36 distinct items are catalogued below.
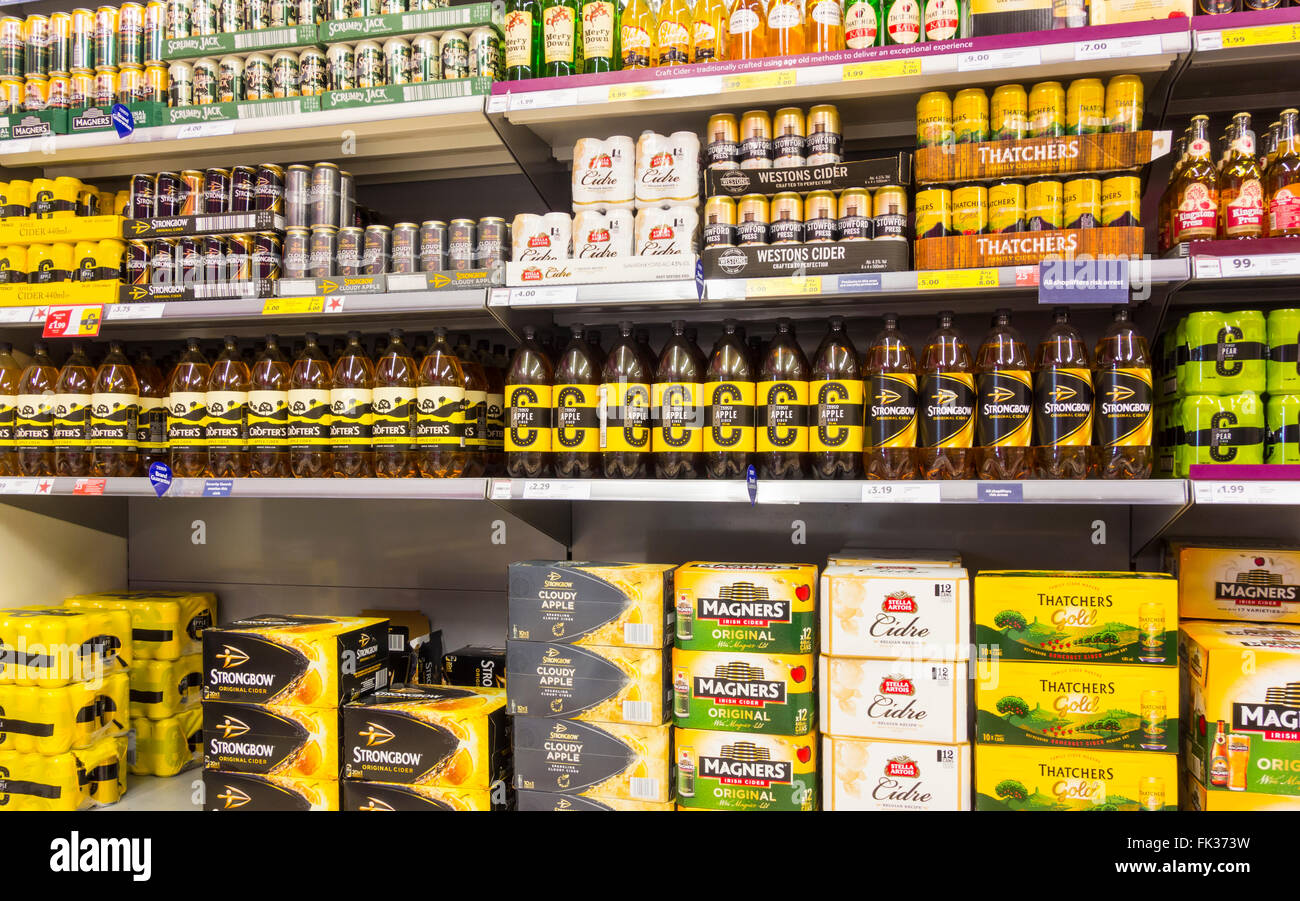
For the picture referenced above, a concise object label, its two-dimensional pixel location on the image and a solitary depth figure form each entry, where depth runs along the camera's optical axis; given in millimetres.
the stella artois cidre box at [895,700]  1762
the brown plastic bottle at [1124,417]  1803
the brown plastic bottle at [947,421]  1880
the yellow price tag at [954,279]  1833
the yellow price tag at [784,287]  1912
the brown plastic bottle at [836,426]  1932
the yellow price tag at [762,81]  1943
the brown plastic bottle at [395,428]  2141
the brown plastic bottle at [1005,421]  1852
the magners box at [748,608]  1854
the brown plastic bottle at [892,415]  1900
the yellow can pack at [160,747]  2414
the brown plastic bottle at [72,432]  2320
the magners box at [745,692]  1850
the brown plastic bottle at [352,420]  2182
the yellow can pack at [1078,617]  1720
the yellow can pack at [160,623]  2424
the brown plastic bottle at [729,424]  1985
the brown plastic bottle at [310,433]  2209
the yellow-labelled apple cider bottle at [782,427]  1959
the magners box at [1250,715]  1645
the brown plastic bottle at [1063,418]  1823
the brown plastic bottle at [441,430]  2119
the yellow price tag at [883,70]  1898
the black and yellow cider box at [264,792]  2057
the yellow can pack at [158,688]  2404
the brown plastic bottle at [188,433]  2293
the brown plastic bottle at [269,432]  2230
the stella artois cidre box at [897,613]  1764
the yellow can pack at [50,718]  2137
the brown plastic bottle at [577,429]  2049
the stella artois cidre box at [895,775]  1764
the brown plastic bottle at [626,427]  2039
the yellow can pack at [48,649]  2150
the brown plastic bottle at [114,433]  2318
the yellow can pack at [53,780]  2146
